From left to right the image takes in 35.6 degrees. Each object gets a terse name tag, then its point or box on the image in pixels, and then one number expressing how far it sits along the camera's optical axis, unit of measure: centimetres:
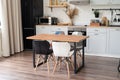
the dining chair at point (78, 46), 491
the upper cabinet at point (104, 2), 583
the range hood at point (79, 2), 612
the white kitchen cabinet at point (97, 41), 586
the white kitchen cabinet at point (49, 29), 635
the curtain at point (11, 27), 579
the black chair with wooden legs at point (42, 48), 433
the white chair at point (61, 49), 406
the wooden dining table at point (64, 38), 429
